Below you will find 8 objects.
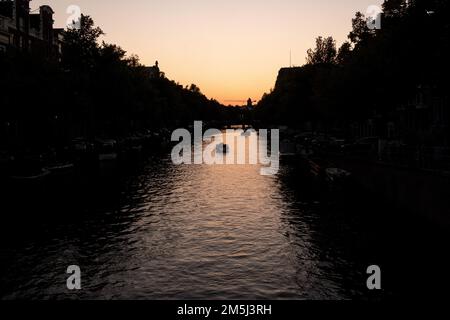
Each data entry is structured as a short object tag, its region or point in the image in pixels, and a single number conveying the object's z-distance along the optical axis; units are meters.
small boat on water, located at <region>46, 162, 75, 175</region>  45.24
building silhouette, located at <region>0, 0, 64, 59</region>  67.12
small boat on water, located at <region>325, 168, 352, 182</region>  40.41
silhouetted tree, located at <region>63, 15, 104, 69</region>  67.38
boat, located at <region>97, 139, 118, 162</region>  59.03
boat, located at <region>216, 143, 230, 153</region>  77.12
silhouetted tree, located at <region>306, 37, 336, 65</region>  90.81
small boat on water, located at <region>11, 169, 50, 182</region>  39.00
